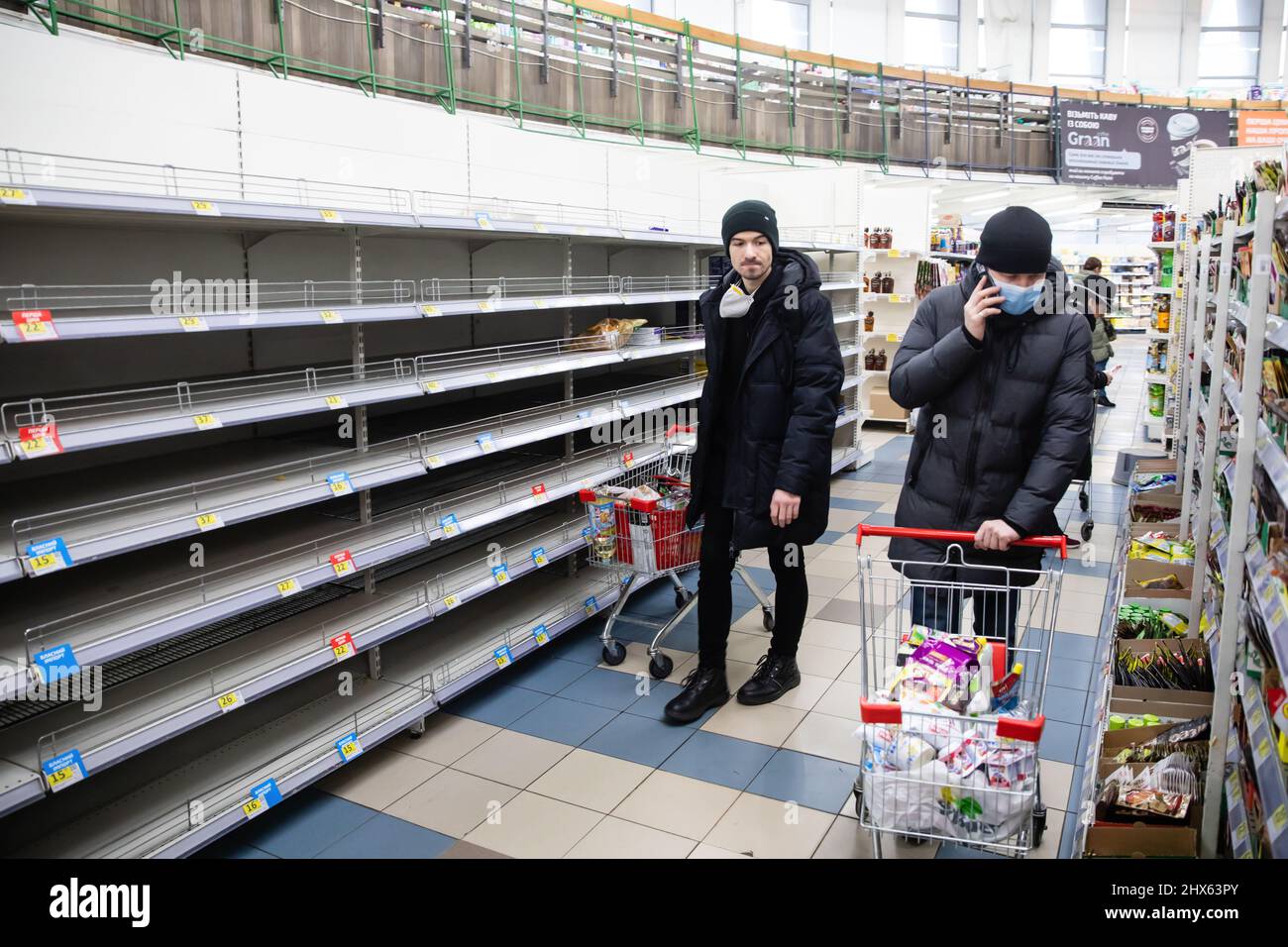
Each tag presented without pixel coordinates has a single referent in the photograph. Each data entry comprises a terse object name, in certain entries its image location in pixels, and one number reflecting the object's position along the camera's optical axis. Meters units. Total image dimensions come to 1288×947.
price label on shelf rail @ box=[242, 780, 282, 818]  2.73
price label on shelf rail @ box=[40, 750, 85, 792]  2.25
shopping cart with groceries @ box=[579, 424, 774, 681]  3.97
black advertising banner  14.30
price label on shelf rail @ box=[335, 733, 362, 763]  3.07
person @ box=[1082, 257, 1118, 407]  6.32
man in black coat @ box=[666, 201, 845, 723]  3.32
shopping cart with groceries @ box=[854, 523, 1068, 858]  2.08
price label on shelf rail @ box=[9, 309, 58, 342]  2.13
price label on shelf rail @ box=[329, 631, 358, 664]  3.11
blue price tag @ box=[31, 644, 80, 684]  2.21
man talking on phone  2.47
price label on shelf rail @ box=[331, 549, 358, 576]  3.12
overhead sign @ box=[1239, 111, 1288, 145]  13.69
